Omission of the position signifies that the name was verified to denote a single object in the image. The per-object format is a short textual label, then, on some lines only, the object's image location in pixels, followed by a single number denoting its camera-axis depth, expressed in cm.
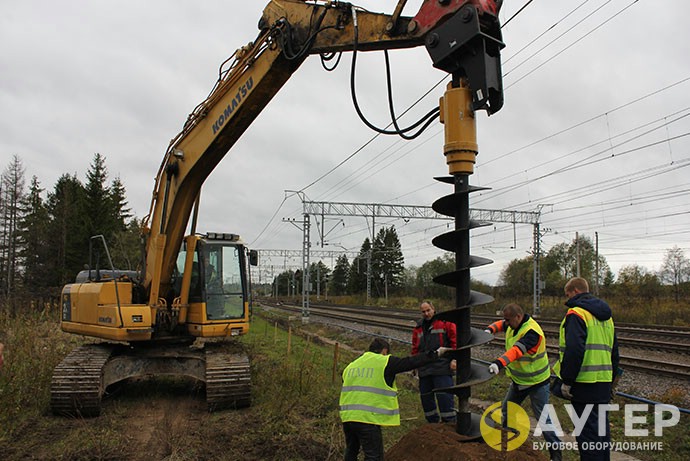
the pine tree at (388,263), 7294
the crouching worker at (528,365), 526
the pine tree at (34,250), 3953
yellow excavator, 603
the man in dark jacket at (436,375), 597
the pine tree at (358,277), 7600
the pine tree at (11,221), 4334
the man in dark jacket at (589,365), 445
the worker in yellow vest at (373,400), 442
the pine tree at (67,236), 4047
